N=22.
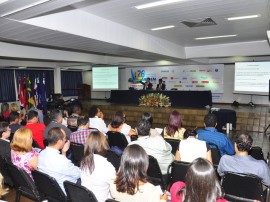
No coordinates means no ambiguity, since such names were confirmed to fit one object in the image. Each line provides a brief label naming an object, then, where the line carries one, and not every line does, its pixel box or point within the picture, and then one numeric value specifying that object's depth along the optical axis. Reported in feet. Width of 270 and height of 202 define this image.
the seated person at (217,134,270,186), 7.82
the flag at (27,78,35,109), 35.99
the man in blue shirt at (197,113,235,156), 11.28
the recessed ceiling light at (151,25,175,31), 18.53
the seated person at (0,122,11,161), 11.09
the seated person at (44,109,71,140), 13.85
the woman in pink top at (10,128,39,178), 9.27
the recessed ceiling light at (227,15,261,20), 15.75
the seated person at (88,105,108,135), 16.38
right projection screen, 31.14
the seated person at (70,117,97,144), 12.48
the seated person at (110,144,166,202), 5.70
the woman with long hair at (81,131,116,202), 7.10
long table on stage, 31.94
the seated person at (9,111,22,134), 15.34
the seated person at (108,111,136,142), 14.21
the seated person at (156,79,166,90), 37.09
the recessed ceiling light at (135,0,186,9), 12.56
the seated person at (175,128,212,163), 9.41
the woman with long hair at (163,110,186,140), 13.15
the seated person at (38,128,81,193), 8.07
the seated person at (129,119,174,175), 9.82
